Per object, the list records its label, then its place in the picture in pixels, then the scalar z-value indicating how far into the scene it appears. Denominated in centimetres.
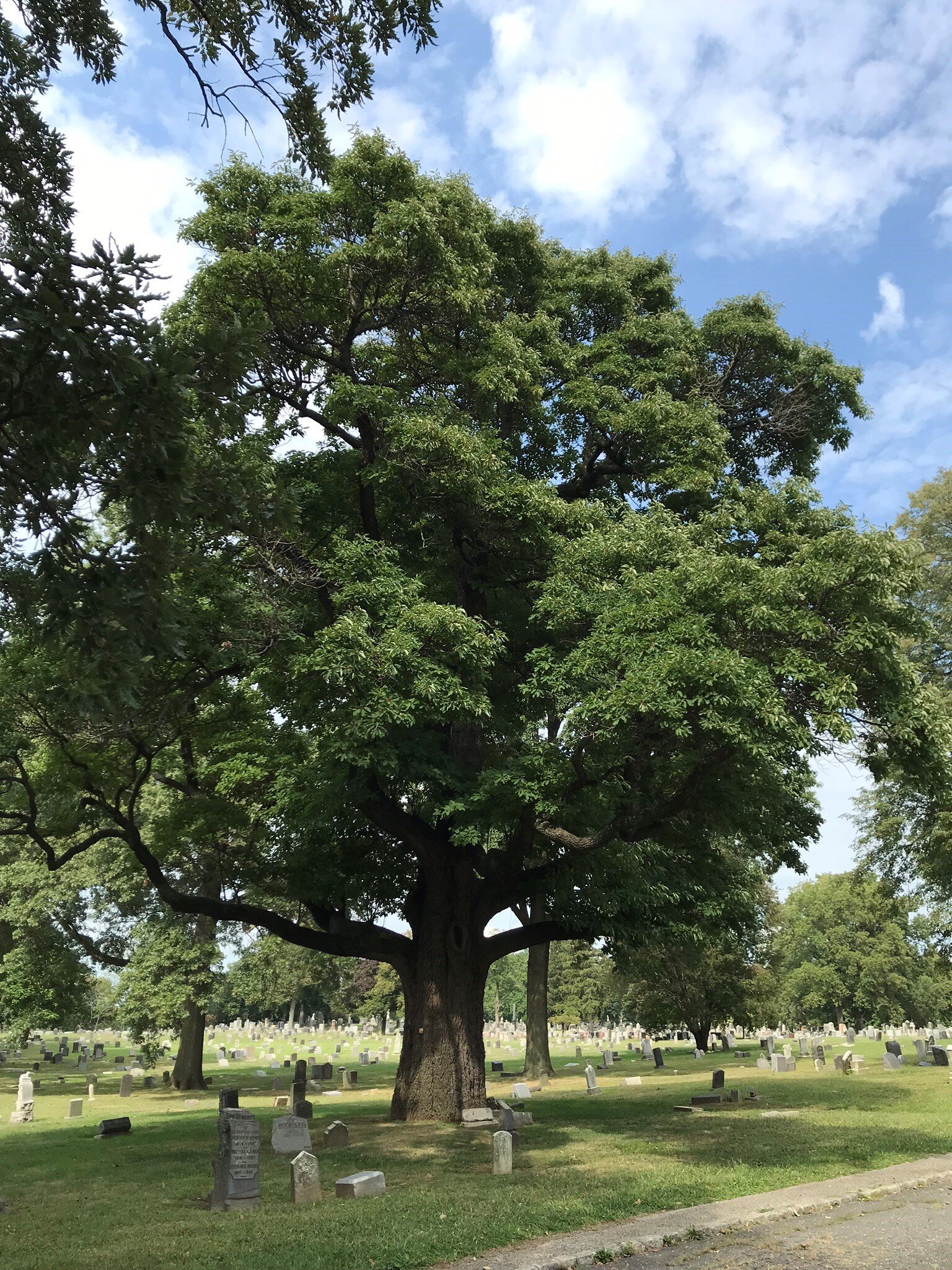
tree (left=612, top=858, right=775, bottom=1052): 3450
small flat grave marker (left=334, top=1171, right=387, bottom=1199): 1048
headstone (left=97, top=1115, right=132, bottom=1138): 1830
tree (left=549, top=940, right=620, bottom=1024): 6500
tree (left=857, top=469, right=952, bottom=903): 2667
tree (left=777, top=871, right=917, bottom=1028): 5766
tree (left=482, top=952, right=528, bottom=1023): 9831
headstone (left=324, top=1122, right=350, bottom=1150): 1491
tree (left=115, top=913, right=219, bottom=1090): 2706
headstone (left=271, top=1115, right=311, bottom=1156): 1420
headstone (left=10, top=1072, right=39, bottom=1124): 2242
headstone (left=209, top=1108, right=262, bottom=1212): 1043
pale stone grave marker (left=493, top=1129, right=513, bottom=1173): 1184
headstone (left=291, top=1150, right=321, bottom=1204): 1033
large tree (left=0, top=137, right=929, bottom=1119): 1264
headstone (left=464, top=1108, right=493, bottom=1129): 1591
